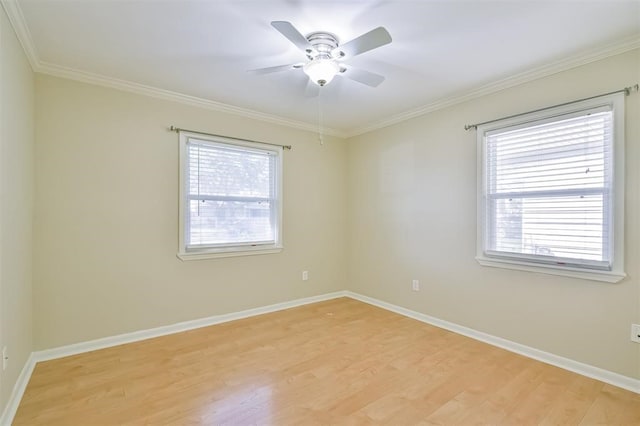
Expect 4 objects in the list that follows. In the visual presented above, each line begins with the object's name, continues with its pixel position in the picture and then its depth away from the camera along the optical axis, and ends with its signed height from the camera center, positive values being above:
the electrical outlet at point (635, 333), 2.20 -0.85
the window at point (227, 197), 3.35 +0.17
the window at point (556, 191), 2.30 +0.18
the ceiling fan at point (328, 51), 1.81 +1.05
